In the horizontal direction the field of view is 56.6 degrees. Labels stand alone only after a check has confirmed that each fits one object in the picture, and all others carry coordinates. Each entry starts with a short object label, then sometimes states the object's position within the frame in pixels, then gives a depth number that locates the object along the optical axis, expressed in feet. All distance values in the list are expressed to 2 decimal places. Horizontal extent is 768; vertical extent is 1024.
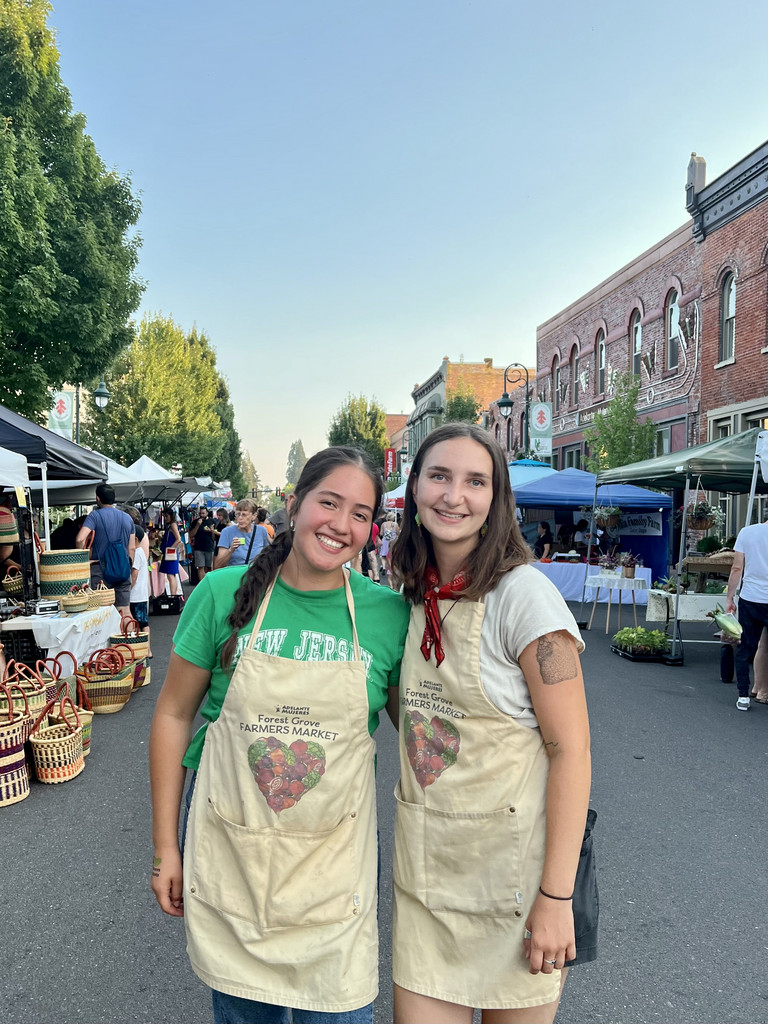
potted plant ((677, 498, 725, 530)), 33.76
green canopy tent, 28.30
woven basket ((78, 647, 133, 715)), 21.34
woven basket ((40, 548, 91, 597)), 22.49
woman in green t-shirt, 5.08
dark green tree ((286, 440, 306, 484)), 598.34
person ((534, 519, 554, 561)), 56.18
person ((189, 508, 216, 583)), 49.47
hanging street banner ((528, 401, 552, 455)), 67.51
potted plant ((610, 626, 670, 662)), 29.40
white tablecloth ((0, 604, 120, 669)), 19.67
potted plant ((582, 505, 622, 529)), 45.88
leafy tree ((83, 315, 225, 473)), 106.52
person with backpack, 29.04
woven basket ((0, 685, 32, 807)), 14.43
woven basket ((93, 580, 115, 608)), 24.09
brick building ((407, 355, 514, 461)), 178.91
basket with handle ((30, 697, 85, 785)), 15.58
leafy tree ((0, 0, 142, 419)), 38.86
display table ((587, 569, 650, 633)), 36.17
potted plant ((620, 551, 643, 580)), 37.42
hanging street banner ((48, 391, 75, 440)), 60.86
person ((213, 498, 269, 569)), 27.66
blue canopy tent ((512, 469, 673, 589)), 47.03
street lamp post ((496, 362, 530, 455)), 60.85
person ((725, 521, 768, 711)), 22.24
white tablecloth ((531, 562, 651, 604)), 46.91
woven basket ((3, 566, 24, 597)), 23.43
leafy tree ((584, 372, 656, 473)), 62.08
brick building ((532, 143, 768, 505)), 51.16
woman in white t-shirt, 5.02
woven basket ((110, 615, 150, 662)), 24.29
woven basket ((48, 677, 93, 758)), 16.29
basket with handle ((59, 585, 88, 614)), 21.95
